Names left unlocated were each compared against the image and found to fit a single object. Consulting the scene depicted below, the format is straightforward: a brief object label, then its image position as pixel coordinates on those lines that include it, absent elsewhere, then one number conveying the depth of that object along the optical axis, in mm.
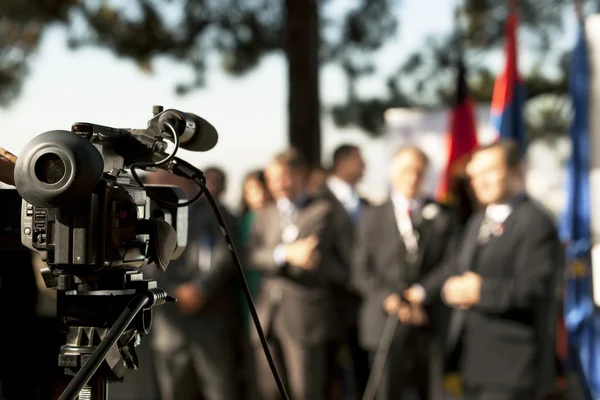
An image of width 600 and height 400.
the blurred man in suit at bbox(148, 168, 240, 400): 5406
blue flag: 5074
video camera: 1639
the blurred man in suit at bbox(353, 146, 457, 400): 4844
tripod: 1842
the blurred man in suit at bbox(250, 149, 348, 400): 5047
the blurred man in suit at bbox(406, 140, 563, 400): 4020
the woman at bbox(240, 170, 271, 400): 5789
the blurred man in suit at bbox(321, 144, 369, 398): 5422
